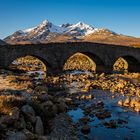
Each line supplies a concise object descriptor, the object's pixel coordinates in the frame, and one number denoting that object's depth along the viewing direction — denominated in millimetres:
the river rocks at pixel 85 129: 7368
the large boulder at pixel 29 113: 6792
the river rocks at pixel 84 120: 8175
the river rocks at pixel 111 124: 7899
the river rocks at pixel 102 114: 8730
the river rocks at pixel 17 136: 5222
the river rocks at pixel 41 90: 11270
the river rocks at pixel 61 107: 8852
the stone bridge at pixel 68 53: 17516
